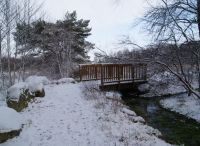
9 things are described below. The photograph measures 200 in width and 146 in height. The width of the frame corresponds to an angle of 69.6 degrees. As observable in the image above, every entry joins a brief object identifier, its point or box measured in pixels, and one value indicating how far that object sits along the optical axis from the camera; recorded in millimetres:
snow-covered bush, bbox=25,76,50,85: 6892
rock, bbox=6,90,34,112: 4898
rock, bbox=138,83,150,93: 11082
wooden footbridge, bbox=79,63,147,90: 9840
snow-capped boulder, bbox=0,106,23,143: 3332
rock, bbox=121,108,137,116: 5816
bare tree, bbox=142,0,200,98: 4485
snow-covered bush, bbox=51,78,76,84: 9671
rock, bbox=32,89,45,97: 6480
